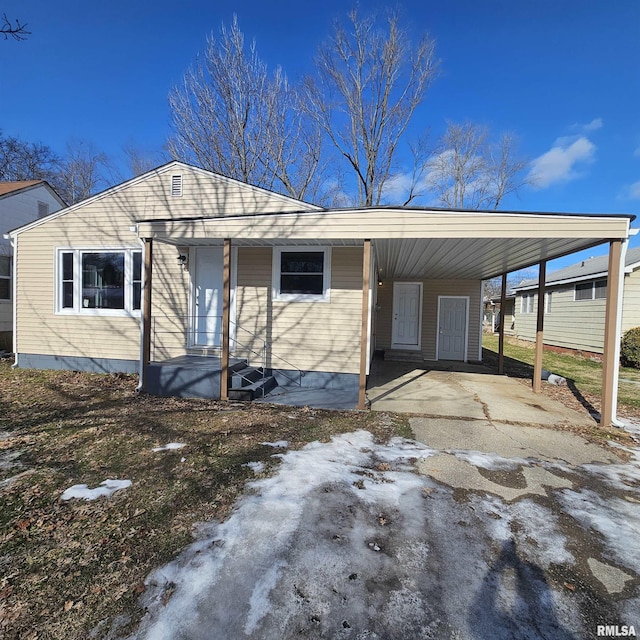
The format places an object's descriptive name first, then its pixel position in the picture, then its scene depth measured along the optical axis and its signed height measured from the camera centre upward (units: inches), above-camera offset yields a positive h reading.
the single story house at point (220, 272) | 219.0 +25.3
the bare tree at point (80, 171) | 920.9 +333.0
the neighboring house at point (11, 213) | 429.7 +111.3
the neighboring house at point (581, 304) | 476.1 +15.9
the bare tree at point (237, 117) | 652.7 +355.6
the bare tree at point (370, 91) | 657.6 +415.1
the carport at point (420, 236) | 193.6 +44.1
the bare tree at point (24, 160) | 783.7 +316.6
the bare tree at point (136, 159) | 892.6 +355.7
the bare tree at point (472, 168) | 832.3 +341.2
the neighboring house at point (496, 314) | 969.8 -7.4
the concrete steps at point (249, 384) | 239.5 -56.3
